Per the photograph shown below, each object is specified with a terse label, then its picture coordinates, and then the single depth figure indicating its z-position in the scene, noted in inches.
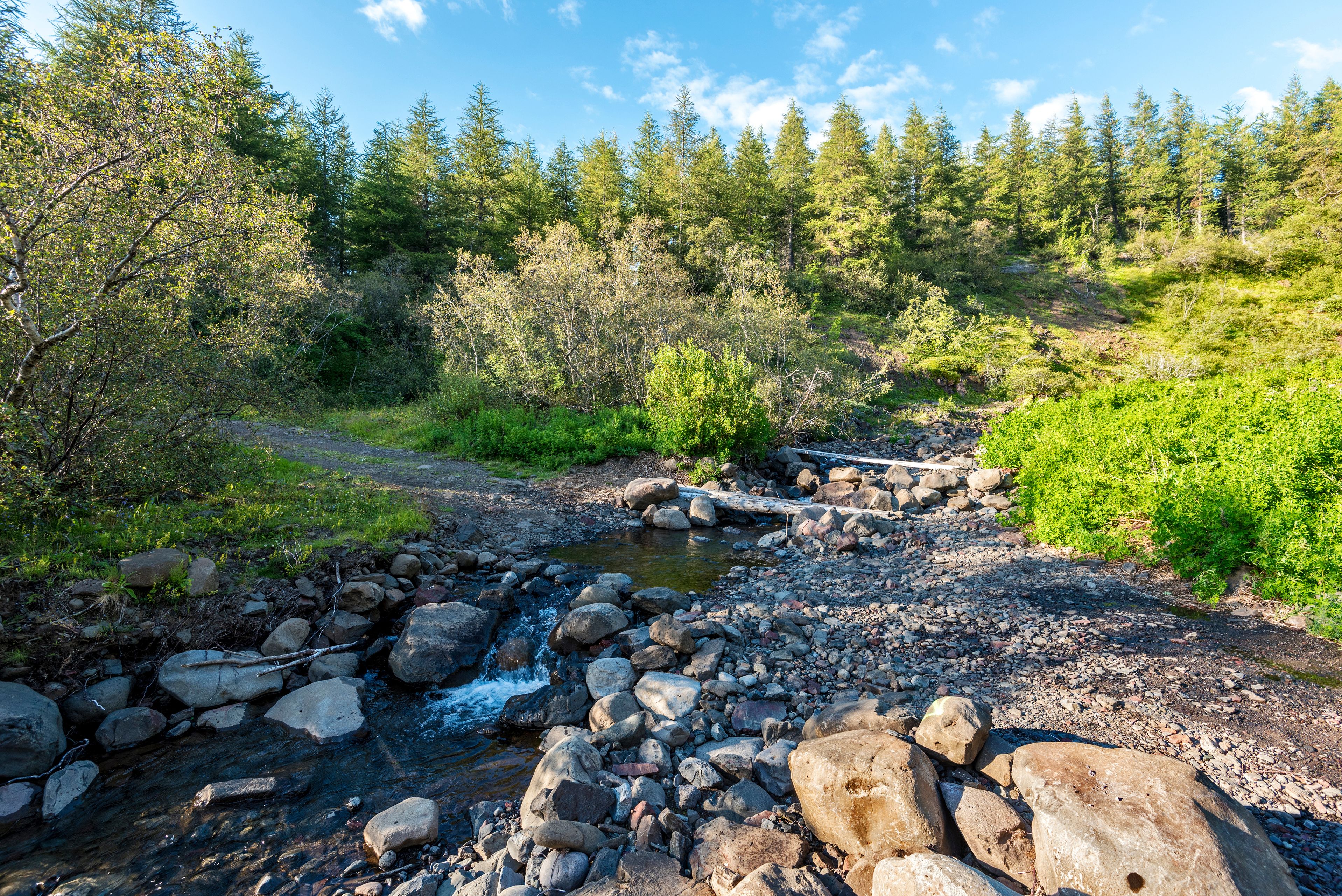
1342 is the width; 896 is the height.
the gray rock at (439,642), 252.5
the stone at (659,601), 297.6
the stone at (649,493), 517.0
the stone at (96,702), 204.4
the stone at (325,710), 214.7
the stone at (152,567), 240.2
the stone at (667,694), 209.9
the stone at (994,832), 129.3
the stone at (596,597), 300.2
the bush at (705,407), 613.3
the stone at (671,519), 478.6
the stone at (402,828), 156.8
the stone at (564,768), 165.6
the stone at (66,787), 173.6
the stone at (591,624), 271.0
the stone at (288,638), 248.8
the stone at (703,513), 486.3
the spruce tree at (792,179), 1496.1
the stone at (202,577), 252.1
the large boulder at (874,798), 134.3
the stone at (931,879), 106.6
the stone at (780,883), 120.8
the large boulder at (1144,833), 111.3
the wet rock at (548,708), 220.4
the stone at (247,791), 176.7
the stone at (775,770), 163.2
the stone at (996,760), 151.6
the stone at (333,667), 245.3
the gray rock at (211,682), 222.7
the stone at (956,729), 155.3
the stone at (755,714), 197.8
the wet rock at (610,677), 231.8
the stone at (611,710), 208.2
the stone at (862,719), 173.3
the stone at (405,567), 323.9
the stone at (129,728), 201.3
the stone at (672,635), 248.2
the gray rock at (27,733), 180.2
